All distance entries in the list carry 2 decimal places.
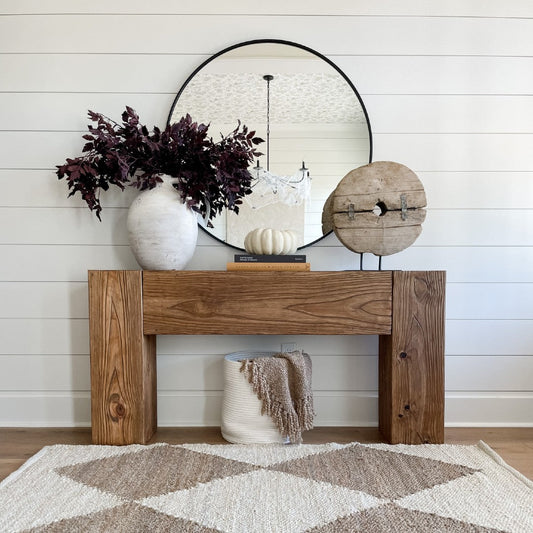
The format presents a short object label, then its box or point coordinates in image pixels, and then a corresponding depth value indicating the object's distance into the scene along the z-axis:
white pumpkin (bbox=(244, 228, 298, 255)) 1.87
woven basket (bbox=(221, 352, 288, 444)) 1.79
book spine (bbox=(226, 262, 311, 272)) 1.79
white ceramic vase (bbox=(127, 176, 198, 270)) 1.79
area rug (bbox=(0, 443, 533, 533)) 1.21
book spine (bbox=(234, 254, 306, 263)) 1.81
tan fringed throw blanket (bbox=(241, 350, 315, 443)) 1.78
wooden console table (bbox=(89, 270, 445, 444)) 1.74
